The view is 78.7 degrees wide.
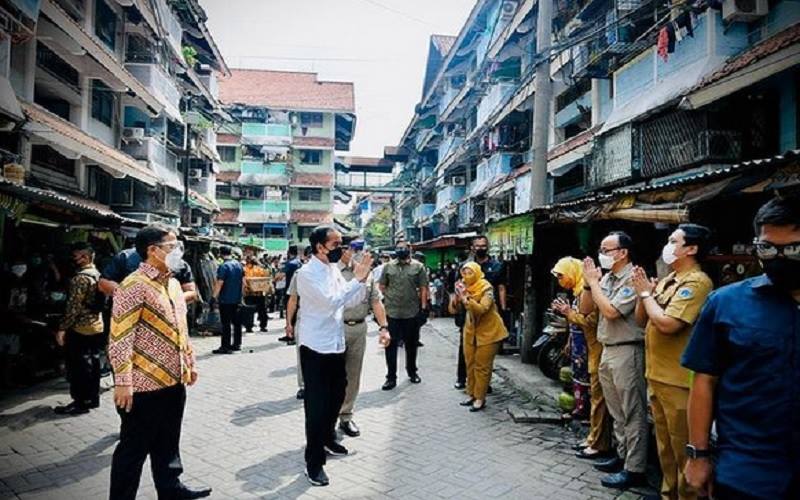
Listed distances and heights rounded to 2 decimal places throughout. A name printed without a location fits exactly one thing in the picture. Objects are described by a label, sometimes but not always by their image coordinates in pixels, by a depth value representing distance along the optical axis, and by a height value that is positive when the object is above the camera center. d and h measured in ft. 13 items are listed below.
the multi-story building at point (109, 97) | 38.47 +16.48
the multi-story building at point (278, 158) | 128.47 +26.58
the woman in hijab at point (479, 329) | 20.07 -2.90
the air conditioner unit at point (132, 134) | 61.82 +15.19
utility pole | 34.27 +10.50
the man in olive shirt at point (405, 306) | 25.07 -2.51
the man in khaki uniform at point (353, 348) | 16.90 -3.19
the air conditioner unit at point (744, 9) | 28.25 +14.82
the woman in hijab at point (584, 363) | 15.15 -3.54
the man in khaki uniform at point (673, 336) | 10.49 -1.69
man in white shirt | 12.82 -2.06
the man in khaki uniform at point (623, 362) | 13.01 -2.75
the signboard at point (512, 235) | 27.86 +1.51
